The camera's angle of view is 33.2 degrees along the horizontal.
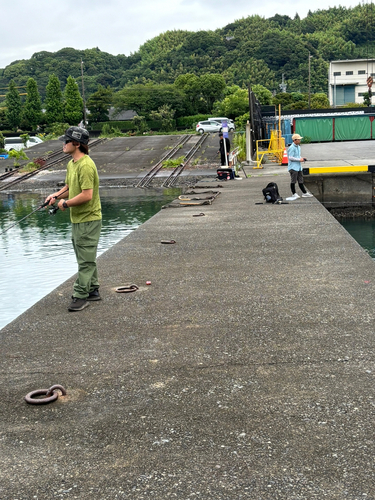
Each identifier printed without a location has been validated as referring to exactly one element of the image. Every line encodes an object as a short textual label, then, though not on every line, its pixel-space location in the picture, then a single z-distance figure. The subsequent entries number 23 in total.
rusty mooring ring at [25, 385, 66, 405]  3.86
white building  96.88
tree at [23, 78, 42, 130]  61.12
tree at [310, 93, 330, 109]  79.35
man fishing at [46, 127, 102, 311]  5.64
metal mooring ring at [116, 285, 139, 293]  6.50
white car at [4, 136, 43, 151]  42.00
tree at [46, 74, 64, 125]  60.69
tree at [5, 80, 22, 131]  62.26
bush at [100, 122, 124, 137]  46.53
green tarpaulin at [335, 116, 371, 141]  36.06
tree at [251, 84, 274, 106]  69.44
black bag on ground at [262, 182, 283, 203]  13.84
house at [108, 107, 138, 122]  68.19
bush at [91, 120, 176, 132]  58.02
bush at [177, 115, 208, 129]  58.38
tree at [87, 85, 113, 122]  64.62
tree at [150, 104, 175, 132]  54.66
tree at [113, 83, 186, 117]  60.38
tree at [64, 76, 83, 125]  60.84
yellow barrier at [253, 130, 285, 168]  24.76
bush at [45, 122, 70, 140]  47.06
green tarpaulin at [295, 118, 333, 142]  36.12
